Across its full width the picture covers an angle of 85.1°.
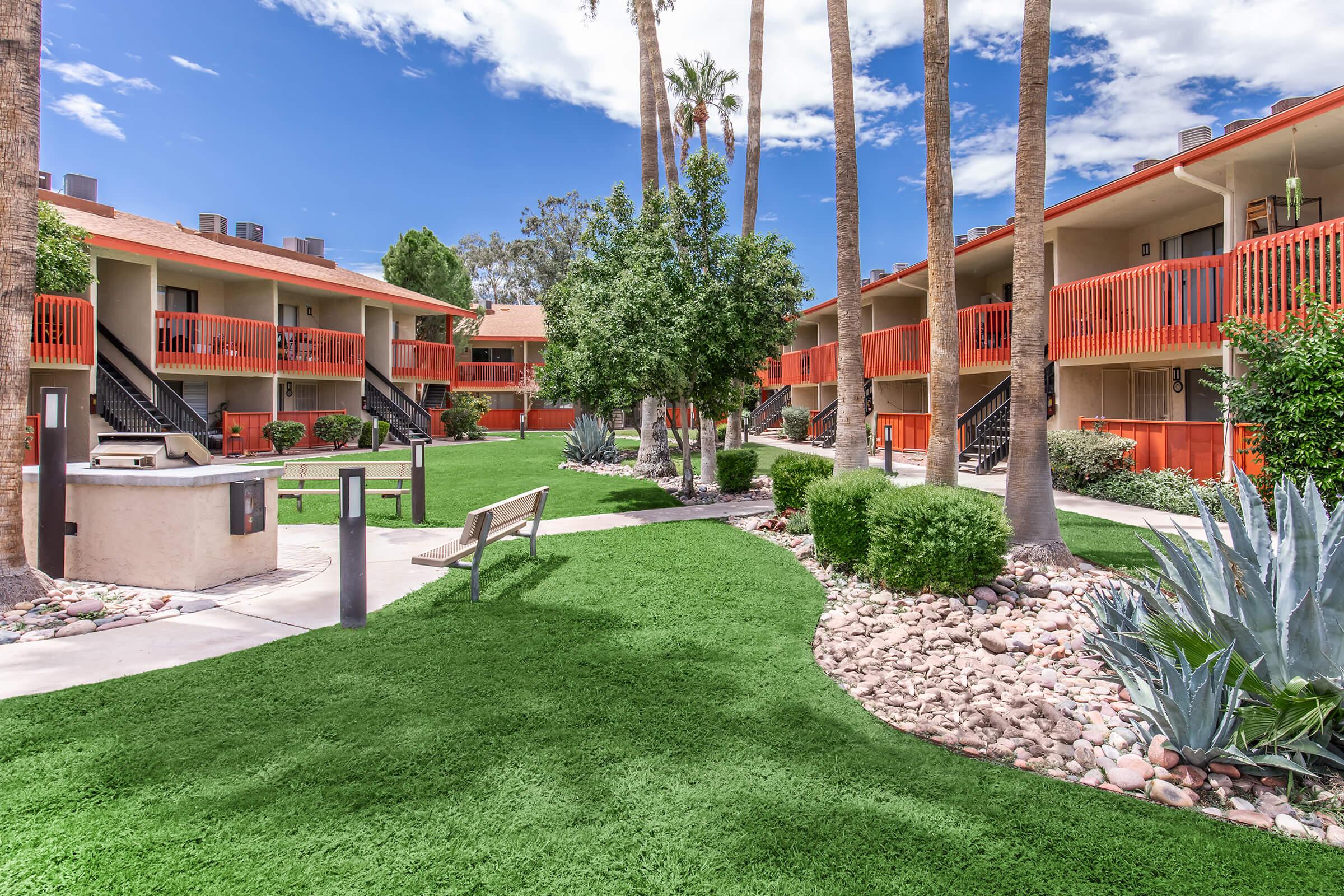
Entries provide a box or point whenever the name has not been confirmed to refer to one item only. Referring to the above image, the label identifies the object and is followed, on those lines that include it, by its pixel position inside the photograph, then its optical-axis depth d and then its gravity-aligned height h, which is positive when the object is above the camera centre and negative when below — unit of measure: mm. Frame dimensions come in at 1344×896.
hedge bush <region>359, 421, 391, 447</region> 27641 +303
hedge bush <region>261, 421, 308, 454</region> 23344 +300
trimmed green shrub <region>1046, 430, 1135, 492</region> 14273 -306
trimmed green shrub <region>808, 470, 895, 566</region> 8070 -814
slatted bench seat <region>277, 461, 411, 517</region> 11977 -476
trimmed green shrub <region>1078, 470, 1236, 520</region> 12102 -890
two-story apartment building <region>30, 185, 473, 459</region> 18453 +3263
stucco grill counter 7035 -810
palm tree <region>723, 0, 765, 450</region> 20516 +9274
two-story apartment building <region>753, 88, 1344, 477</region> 11516 +3040
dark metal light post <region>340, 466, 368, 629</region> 5875 -901
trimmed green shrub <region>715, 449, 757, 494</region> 14797 -599
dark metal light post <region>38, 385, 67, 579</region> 6980 -389
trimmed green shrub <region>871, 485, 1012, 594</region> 6824 -936
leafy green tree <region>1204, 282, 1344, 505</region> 8109 +544
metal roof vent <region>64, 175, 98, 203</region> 24594 +8687
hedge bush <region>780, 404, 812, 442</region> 30016 +770
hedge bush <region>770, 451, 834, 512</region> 11367 -550
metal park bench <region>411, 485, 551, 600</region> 6762 -929
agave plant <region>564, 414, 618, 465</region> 21297 -78
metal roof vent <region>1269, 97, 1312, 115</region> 12252 +5755
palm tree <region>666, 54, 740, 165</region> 30359 +14591
